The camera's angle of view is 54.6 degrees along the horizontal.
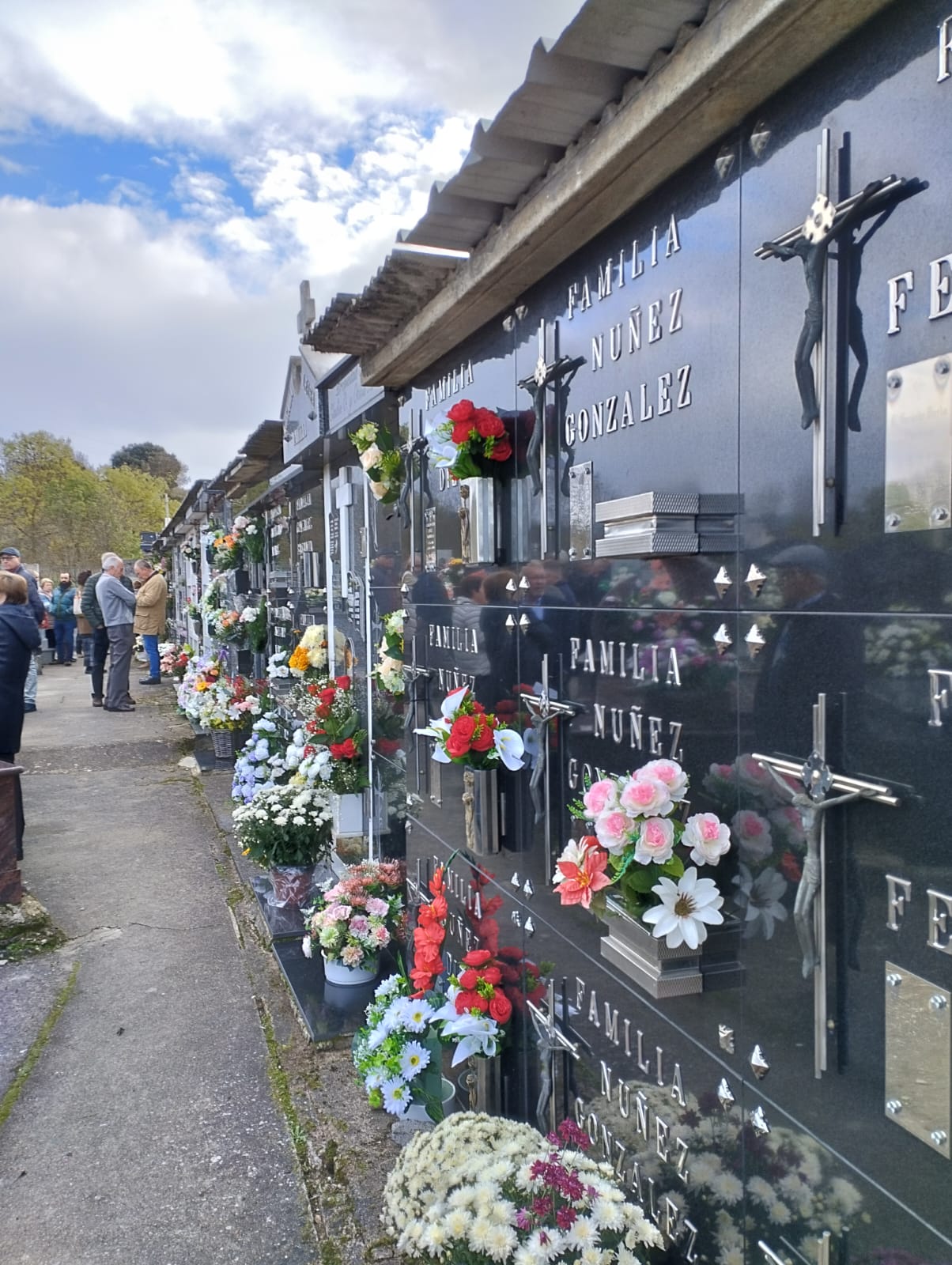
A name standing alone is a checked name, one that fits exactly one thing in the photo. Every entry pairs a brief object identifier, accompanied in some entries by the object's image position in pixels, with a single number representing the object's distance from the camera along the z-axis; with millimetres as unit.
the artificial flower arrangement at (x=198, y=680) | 9406
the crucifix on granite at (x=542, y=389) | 2516
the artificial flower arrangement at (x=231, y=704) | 8586
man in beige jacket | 14352
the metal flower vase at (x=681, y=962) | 1809
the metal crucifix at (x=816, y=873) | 1511
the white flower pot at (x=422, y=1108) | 3111
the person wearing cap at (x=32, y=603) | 9523
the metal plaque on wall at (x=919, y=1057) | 1314
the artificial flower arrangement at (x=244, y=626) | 8750
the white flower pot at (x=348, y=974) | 4074
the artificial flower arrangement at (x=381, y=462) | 4086
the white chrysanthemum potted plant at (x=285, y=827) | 4898
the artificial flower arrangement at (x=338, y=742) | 4801
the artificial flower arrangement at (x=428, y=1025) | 2852
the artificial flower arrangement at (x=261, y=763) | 5777
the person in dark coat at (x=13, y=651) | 5531
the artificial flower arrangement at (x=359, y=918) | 3986
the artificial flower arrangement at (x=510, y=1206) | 1819
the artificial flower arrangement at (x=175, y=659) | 14293
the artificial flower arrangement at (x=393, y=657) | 4168
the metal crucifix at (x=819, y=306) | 1431
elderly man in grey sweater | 12016
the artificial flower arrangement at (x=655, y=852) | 1793
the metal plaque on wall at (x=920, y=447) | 1281
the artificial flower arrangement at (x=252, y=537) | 9000
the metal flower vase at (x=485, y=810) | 2949
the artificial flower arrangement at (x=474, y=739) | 2730
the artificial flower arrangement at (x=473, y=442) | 2855
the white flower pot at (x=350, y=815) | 4914
